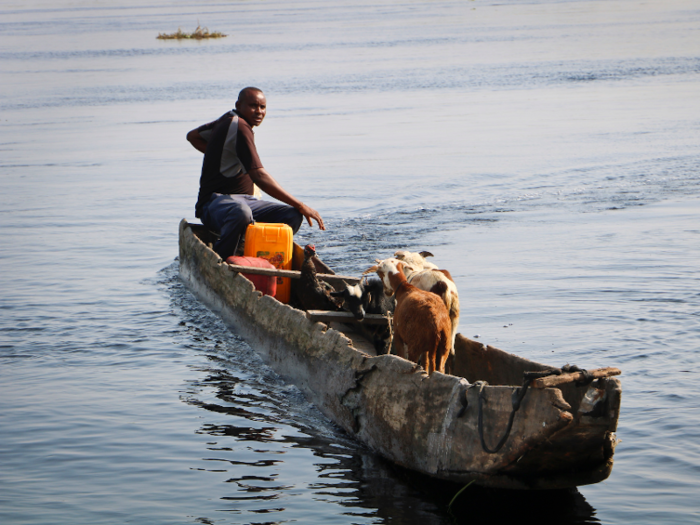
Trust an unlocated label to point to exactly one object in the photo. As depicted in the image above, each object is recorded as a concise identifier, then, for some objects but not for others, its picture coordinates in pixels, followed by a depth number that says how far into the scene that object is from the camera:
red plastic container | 18.33
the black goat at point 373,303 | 15.12
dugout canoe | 9.80
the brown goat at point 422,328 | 12.27
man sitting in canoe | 19.02
